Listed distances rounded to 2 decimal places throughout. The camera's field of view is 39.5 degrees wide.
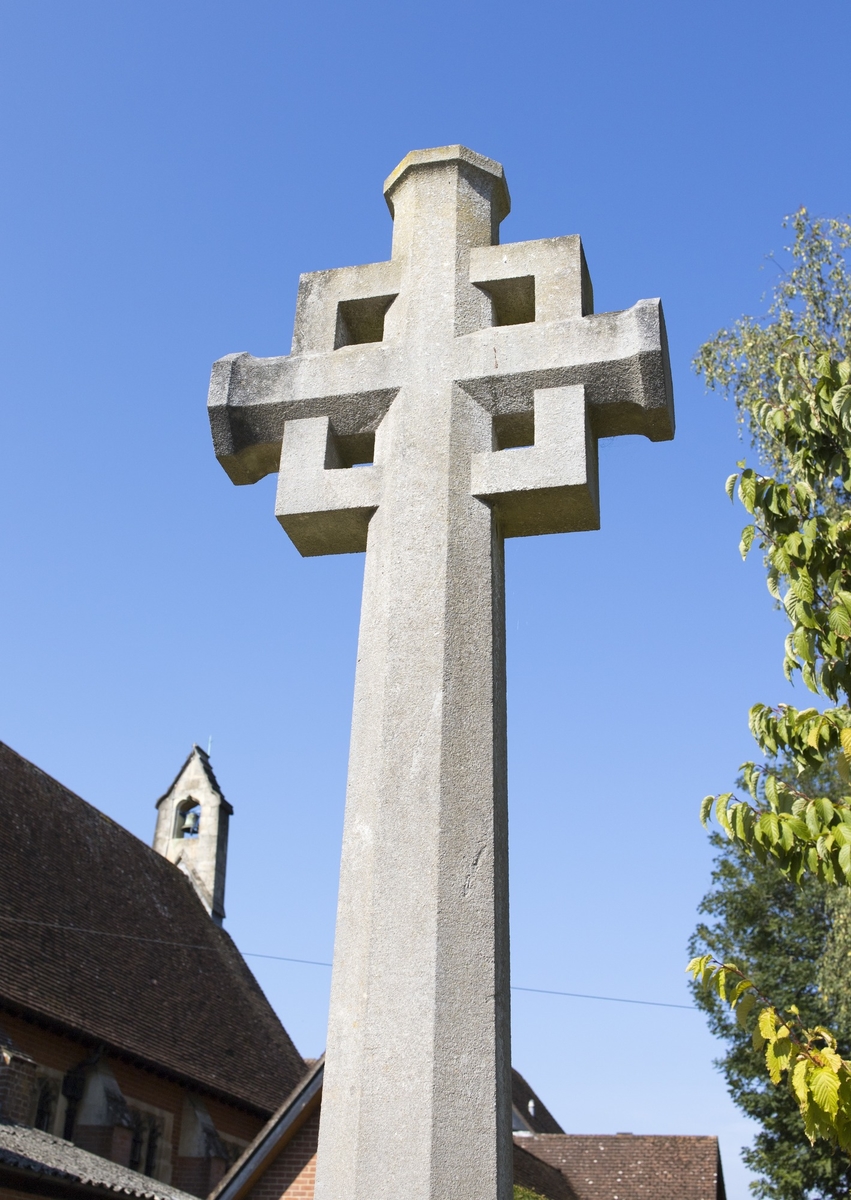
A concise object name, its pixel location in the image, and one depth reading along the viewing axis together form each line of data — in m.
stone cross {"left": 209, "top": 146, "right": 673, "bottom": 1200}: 2.84
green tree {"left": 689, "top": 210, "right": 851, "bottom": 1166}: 3.99
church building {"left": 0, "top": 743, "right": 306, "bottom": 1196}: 18.94
